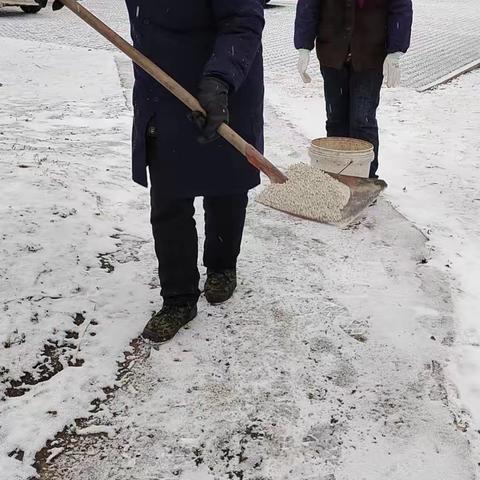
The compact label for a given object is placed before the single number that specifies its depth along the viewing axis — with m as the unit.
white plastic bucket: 4.00
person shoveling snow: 2.03
